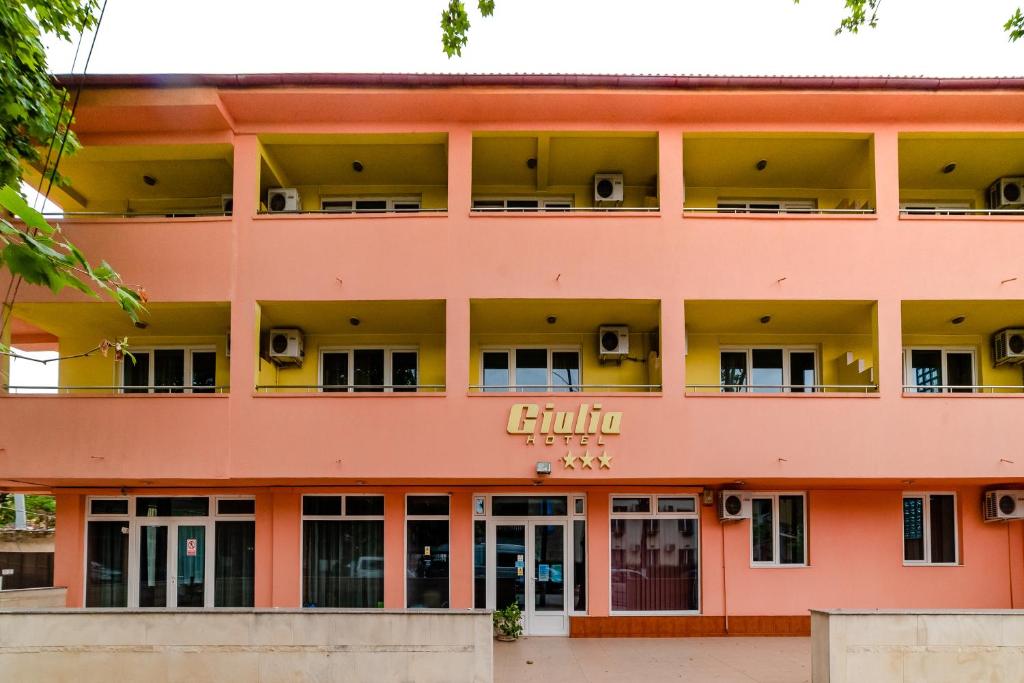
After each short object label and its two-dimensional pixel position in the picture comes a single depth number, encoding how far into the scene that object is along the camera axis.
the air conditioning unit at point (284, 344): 13.26
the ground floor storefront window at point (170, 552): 13.49
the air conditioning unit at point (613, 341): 13.30
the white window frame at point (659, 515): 13.40
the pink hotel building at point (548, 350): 11.91
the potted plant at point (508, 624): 12.67
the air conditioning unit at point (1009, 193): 13.61
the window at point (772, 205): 14.26
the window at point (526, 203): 14.28
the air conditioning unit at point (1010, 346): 13.38
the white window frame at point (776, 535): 13.20
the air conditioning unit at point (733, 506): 12.95
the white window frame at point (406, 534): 13.21
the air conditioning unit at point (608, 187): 13.67
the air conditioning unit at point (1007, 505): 12.77
